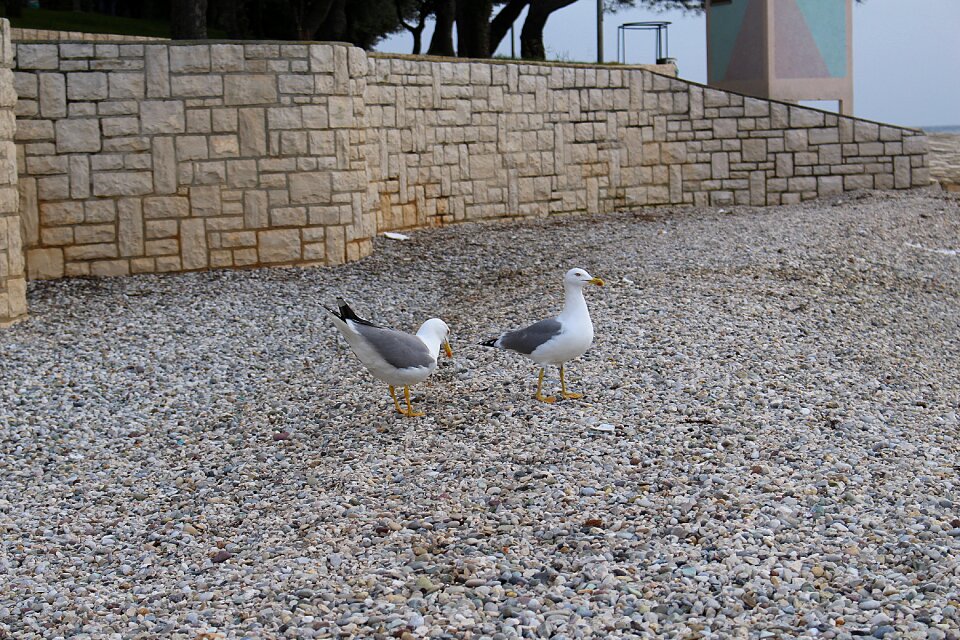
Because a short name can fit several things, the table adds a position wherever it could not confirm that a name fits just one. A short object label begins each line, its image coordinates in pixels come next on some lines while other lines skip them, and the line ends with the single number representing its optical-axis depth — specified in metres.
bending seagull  5.23
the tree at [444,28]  20.70
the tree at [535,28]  22.93
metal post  19.80
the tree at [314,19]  19.95
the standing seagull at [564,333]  5.35
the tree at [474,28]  21.56
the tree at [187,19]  15.61
